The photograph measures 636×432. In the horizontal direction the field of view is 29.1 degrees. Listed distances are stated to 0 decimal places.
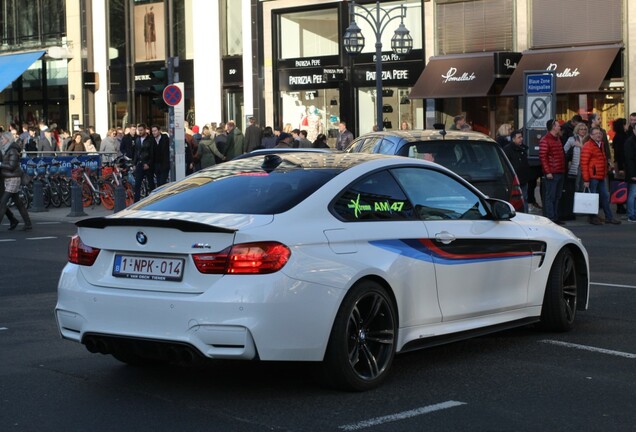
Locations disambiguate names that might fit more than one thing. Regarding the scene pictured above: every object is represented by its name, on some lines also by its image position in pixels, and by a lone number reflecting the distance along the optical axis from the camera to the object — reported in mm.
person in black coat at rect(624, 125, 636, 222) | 22266
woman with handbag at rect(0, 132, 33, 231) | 22000
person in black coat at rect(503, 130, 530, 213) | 21062
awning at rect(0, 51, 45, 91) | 41312
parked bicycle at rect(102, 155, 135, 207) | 28047
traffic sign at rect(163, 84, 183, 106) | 24562
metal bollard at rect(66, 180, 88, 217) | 26484
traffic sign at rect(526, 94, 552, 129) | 24308
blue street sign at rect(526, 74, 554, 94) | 24344
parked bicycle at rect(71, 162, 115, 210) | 28125
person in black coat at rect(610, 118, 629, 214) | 23969
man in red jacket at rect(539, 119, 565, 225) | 21484
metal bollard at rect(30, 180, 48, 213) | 28375
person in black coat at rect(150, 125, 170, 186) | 26500
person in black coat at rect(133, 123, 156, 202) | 26312
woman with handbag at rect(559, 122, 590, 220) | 22172
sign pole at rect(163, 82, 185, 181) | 24719
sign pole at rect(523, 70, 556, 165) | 24297
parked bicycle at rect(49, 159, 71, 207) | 29594
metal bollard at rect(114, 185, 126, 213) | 26500
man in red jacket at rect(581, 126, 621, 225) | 21750
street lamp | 29391
